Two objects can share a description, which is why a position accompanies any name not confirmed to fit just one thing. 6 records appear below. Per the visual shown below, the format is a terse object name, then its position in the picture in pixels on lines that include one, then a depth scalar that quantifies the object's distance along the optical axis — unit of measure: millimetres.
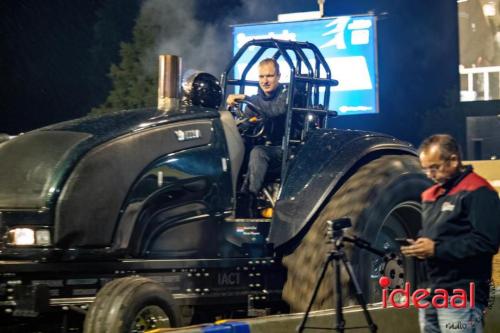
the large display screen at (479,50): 38946
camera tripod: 9059
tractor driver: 11833
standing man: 7897
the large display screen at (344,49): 43151
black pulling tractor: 9830
